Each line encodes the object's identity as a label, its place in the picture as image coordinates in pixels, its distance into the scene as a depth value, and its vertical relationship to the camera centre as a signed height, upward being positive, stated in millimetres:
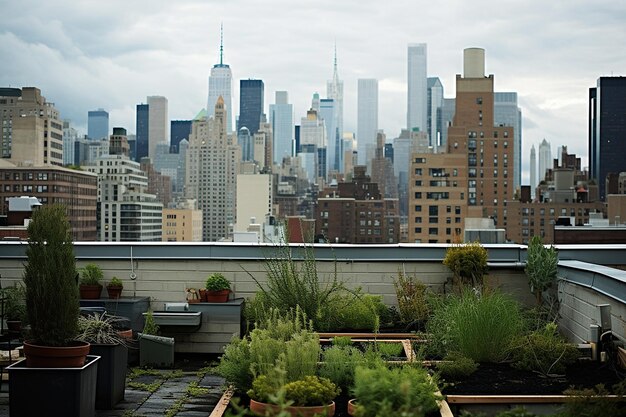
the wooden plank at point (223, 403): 4354 -1029
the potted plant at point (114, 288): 8016 -698
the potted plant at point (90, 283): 7980 -649
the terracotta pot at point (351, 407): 4078 -940
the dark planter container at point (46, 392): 4445 -951
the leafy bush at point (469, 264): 7664 -416
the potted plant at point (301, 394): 3953 -868
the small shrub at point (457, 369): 5071 -921
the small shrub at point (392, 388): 3645 -791
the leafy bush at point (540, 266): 7199 -406
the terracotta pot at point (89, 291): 7977 -726
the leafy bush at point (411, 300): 7371 -743
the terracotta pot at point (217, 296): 7816 -749
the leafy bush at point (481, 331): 5562 -758
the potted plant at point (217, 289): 7805 -680
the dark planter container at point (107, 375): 5316 -1028
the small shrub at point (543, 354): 5336 -885
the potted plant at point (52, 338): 4457 -689
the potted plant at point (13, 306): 7098 -805
